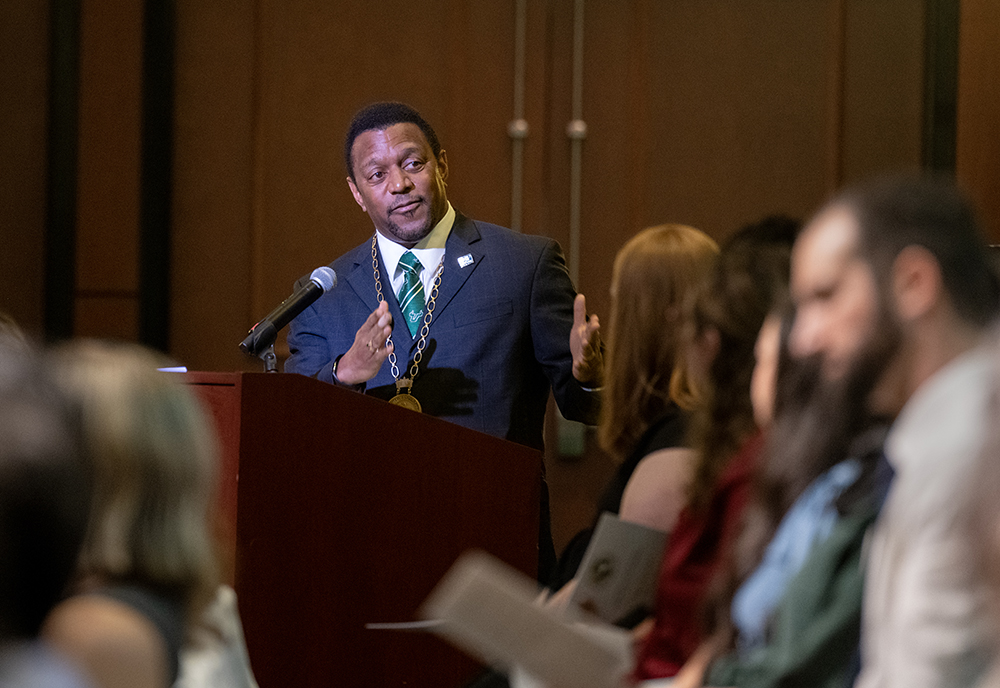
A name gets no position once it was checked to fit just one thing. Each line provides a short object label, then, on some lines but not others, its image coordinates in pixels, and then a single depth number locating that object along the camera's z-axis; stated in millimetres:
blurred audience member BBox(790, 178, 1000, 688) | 4101
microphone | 6656
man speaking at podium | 7024
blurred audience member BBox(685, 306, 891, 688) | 4672
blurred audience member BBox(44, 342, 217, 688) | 4550
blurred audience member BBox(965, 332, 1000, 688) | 3309
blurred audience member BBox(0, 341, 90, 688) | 3719
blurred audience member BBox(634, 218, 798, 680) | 5727
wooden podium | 6475
